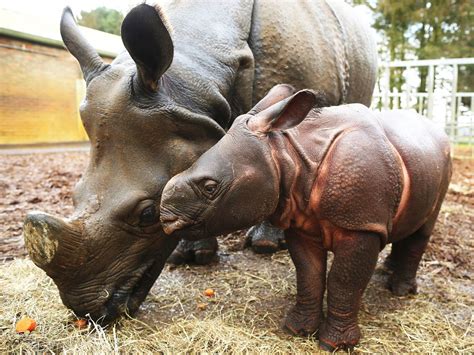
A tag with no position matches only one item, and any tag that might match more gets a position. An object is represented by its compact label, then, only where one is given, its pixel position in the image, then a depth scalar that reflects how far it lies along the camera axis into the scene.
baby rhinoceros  1.79
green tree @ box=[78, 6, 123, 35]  20.84
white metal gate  9.84
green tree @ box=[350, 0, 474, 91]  17.20
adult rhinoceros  1.96
